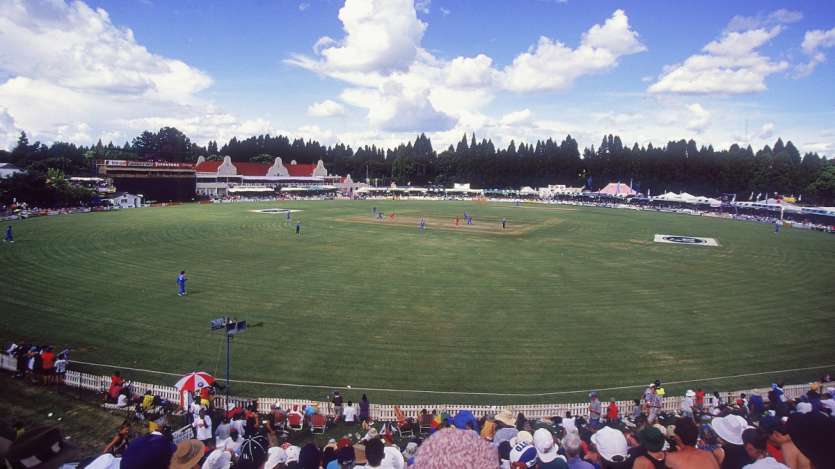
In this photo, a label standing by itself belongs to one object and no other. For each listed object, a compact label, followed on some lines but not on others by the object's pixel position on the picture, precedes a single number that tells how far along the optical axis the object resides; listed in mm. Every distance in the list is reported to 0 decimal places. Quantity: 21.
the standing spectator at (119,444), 9656
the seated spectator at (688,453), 5199
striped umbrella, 13398
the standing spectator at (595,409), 12969
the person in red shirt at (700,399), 13680
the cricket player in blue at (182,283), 24219
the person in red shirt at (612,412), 13086
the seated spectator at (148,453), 4906
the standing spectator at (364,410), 12953
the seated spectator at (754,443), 6020
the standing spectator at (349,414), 12852
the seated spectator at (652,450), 5507
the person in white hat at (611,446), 6375
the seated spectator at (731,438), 6137
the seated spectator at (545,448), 6215
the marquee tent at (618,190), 96625
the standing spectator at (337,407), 13043
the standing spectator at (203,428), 11516
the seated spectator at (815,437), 5043
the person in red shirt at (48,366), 14773
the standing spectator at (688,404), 12995
